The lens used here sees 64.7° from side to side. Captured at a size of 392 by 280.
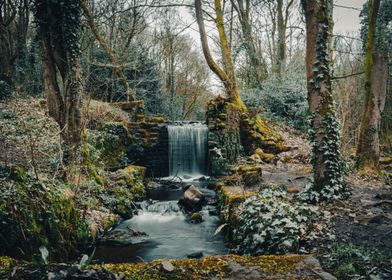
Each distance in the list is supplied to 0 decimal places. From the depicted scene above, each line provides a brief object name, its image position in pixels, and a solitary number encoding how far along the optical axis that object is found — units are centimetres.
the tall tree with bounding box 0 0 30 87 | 1691
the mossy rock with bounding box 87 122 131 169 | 1152
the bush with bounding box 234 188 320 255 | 457
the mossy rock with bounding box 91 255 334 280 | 220
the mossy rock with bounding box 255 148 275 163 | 1242
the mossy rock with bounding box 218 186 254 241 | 660
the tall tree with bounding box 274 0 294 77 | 1911
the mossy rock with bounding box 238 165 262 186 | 864
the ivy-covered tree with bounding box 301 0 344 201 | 609
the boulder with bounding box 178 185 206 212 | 896
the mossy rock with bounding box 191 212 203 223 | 812
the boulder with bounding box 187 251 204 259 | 592
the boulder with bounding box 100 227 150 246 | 655
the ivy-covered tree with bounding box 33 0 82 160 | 794
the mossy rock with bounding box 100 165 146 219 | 822
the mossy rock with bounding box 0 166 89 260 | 455
